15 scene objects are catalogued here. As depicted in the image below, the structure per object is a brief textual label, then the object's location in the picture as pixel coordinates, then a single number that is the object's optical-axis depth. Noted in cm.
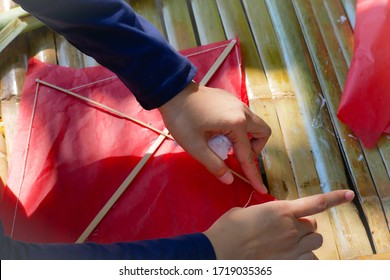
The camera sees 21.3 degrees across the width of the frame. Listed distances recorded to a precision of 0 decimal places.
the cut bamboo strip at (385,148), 120
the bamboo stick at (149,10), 136
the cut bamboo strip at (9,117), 127
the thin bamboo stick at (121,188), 118
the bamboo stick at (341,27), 128
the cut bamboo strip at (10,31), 134
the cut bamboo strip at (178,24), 133
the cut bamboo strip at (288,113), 116
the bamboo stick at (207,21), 132
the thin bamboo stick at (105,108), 124
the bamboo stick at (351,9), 130
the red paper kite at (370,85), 121
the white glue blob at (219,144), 113
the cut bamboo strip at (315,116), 116
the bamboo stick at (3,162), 124
